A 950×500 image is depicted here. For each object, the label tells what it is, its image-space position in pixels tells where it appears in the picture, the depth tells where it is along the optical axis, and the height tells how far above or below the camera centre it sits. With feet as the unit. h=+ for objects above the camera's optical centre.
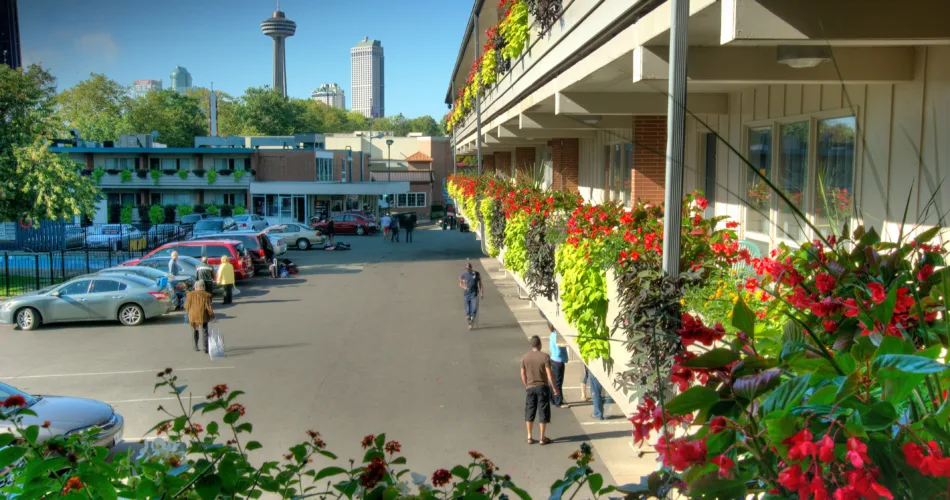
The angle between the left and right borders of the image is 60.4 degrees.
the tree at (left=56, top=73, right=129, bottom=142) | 342.64 +37.94
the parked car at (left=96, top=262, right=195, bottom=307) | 74.74 -8.33
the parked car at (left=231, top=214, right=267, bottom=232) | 149.59 -5.92
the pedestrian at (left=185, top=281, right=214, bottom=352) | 54.60 -7.87
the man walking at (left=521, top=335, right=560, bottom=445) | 36.94 -8.93
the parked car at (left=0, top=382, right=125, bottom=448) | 33.30 -9.42
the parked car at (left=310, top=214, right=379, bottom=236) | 176.24 -7.12
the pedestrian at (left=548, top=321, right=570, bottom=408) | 43.73 -9.15
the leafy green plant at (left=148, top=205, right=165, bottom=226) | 186.80 -5.23
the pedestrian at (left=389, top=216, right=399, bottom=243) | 154.57 -7.10
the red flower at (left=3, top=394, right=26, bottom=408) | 11.39 -2.95
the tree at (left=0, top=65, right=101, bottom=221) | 92.12 +3.20
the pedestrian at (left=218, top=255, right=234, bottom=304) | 76.07 -7.70
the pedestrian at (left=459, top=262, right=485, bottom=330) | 64.34 -7.94
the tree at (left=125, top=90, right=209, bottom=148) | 345.10 +31.05
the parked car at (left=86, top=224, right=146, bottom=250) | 111.55 -6.84
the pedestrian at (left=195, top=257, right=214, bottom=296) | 70.18 -7.36
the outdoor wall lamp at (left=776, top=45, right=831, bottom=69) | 18.21 +3.08
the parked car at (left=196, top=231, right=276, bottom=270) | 100.99 -6.45
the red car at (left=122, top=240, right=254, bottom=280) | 91.40 -6.76
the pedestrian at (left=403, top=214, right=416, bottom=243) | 155.63 -6.33
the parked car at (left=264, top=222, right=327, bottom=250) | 140.36 -7.69
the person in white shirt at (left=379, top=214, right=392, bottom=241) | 158.92 -5.98
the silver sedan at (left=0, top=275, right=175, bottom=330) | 67.10 -9.27
